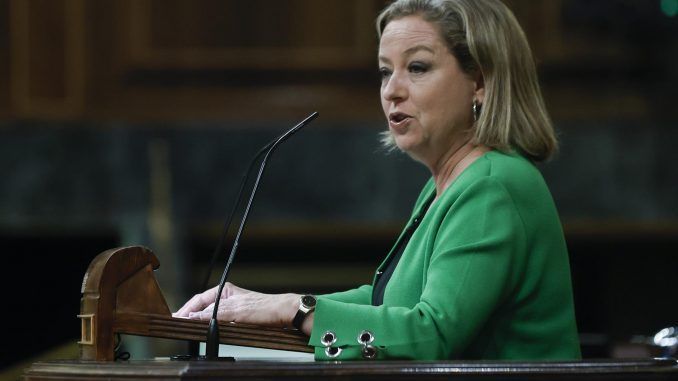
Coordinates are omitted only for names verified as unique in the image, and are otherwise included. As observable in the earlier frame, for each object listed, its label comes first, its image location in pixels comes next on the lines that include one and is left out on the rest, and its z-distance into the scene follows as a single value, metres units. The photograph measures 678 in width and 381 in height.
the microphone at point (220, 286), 6.12
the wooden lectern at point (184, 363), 5.97
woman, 6.19
